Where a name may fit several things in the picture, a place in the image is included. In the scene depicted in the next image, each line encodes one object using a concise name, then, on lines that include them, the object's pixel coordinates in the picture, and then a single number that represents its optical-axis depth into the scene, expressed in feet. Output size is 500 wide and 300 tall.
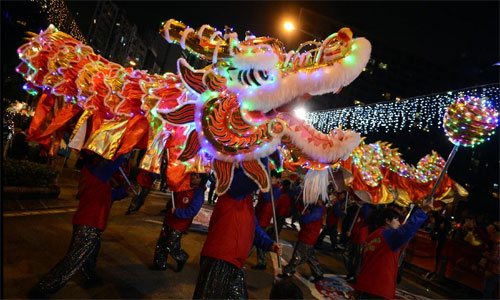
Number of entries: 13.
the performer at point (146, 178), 11.43
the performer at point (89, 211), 10.17
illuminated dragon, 6.88
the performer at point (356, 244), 22.74
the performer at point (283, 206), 27.78
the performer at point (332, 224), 29.63
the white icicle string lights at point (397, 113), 18.20
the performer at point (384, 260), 10.22
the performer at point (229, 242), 7.51
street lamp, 27.78
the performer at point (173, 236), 15.48
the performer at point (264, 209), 22.18
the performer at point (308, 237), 20.11
